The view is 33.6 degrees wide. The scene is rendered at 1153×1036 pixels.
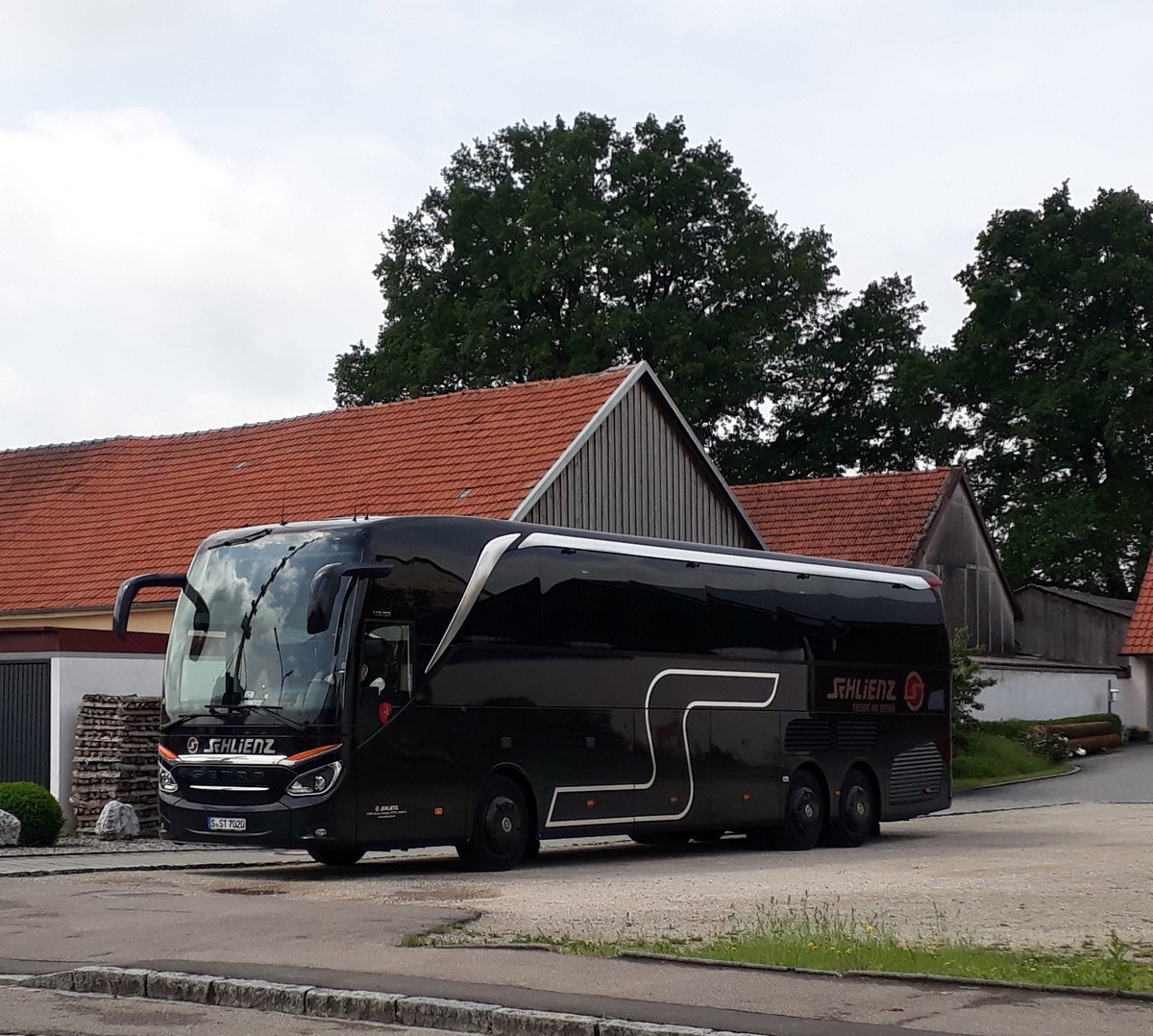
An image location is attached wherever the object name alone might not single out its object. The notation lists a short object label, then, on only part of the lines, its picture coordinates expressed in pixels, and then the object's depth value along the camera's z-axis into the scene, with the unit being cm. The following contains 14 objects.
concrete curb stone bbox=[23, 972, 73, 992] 1084
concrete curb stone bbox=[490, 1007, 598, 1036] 898
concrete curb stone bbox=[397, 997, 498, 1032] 934
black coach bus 1814
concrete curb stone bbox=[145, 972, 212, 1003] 1037
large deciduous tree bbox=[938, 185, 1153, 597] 6122
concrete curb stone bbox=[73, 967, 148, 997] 1063
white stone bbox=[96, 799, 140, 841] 2292
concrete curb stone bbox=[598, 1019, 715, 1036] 873
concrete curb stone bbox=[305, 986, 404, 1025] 967
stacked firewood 2334
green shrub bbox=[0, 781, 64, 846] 2162
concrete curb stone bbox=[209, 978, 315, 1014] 1000
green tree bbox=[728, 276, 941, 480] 6203
